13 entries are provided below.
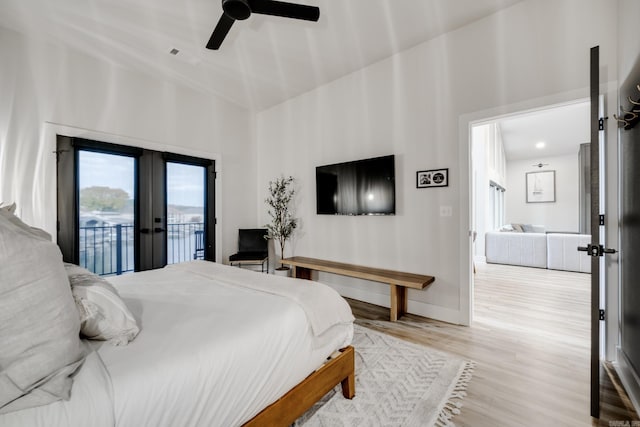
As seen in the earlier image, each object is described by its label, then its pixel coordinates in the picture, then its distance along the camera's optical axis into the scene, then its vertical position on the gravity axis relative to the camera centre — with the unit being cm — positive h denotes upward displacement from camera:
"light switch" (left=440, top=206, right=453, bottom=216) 297 +2
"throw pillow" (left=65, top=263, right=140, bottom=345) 109 -41
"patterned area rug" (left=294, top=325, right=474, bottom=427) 157 -117
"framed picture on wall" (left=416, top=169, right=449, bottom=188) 299 +39
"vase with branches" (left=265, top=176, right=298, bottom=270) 458 +2
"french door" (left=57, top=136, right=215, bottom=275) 318 +10
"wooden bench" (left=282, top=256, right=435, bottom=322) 291 -72
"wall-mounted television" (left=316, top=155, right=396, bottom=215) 338 +34
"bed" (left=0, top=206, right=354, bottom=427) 84 -55
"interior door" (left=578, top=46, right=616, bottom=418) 153 -15
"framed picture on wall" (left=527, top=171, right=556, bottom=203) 846 +81
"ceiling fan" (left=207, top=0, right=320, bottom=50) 206 +157
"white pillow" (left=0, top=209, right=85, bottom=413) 76 -34
